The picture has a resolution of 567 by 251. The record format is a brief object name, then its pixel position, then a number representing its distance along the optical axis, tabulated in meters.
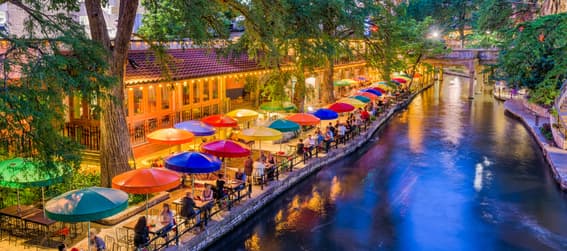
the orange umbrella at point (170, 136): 20.12
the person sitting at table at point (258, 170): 20.23
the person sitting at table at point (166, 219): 14.19
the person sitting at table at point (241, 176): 19.34
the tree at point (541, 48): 24.44
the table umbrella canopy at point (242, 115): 25.92
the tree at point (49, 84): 10.02
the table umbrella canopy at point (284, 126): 24.42
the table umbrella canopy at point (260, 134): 22.22
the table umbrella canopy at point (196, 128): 22.08
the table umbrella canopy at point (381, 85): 50.28
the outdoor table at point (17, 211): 14.83
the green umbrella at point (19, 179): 13.78
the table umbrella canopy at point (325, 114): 28.97
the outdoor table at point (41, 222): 14.13
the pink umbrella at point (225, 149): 19.25
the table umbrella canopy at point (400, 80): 54.28
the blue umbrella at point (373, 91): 42.20
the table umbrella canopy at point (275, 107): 27.88
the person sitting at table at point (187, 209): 15.31
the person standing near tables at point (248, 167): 20.55
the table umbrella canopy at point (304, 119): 26.70
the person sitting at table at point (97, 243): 12.69
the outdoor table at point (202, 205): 15.72
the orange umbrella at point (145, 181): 14.34
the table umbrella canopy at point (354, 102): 34.01
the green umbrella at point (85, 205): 12.17
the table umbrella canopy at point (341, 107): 31.64
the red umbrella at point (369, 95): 39.78
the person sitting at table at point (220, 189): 17.44
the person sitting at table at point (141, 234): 13.33
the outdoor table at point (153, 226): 14.09
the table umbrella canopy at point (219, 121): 24.12
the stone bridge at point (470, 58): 56.09
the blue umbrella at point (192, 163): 16.67
